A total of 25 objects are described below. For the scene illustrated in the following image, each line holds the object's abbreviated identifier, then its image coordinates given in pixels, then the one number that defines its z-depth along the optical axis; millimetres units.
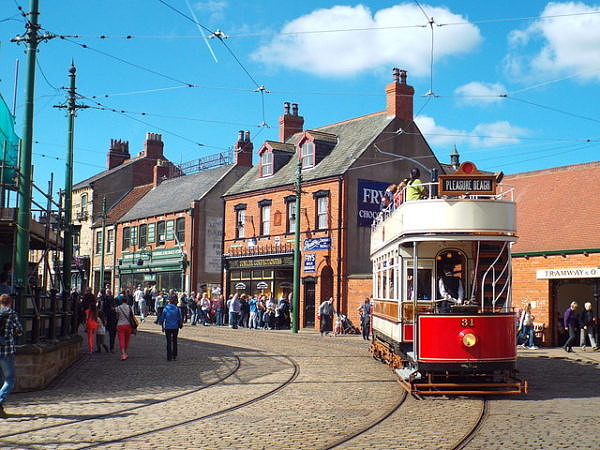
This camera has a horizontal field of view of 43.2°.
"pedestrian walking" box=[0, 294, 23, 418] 10460
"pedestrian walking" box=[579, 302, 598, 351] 23172
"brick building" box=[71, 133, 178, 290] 55750
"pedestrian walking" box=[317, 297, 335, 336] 29281
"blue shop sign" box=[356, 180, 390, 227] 35000
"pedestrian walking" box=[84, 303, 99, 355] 19734
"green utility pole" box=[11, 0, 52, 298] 13594
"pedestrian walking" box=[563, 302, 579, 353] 22094
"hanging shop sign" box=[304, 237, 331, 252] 35125
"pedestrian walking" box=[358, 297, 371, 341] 27719
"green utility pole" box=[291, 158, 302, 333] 32266
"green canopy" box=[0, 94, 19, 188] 15922
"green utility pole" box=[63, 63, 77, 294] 19641
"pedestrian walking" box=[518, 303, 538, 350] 24281
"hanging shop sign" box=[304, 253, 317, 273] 35781
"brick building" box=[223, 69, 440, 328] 34625
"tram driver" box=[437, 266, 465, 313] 13359
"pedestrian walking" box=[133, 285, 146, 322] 38219
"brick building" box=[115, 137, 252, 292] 44906
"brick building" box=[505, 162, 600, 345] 24531
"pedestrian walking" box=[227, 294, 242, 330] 32844
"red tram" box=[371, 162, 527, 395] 12320
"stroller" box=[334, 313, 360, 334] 31448
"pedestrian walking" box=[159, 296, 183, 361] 18000
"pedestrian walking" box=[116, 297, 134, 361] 18266
